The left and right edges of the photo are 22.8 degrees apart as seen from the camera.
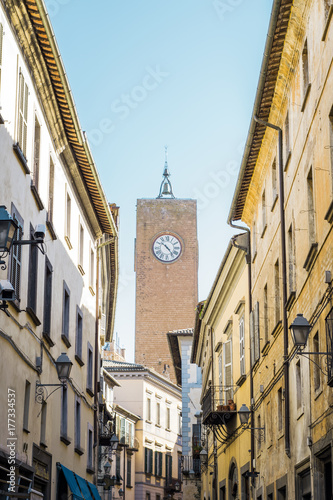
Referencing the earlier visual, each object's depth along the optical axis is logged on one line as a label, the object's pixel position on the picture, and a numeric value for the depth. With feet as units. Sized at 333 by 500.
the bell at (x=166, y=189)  265.34
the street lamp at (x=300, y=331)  38.06
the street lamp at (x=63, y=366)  52.34
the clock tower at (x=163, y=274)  226.99
